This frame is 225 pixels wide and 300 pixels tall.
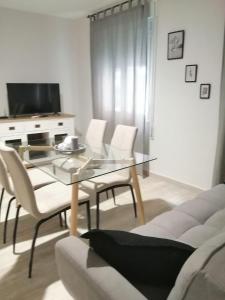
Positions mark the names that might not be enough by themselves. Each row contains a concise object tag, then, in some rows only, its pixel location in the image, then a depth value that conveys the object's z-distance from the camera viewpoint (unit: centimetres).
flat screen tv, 429
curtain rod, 365
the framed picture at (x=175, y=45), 311
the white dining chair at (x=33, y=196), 174
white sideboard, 404
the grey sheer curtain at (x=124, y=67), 350
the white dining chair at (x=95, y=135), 303
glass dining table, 204
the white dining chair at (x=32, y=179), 211
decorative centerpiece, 266
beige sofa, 72
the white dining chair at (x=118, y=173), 241
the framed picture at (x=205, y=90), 295
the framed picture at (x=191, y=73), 304
